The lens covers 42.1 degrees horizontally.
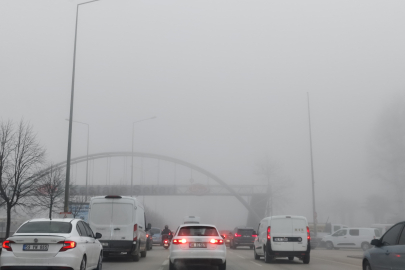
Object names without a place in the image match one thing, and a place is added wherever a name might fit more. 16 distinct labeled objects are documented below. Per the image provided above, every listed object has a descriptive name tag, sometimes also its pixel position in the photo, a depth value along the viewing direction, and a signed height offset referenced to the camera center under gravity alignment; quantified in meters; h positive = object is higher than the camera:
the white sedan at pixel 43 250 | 11.86 -0.74
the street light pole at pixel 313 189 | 44.25 +2.26
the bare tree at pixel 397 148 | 43.47 +5.55
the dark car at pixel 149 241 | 31.27 -1.52
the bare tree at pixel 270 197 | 67.50 +2.44
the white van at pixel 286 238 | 21.42 -0.89
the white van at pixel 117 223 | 21.22 -0.25
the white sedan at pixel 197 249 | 15.98 -0.98
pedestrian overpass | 94.00 +5.01
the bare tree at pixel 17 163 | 33.19 +3.43
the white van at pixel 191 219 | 56.87 -0.27
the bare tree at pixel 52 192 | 42.40 +2.10
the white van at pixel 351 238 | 40.88 -1.72
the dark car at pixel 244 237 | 38.34 -1.50
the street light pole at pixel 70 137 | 24.95 +3.87
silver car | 10.43 -0.74
